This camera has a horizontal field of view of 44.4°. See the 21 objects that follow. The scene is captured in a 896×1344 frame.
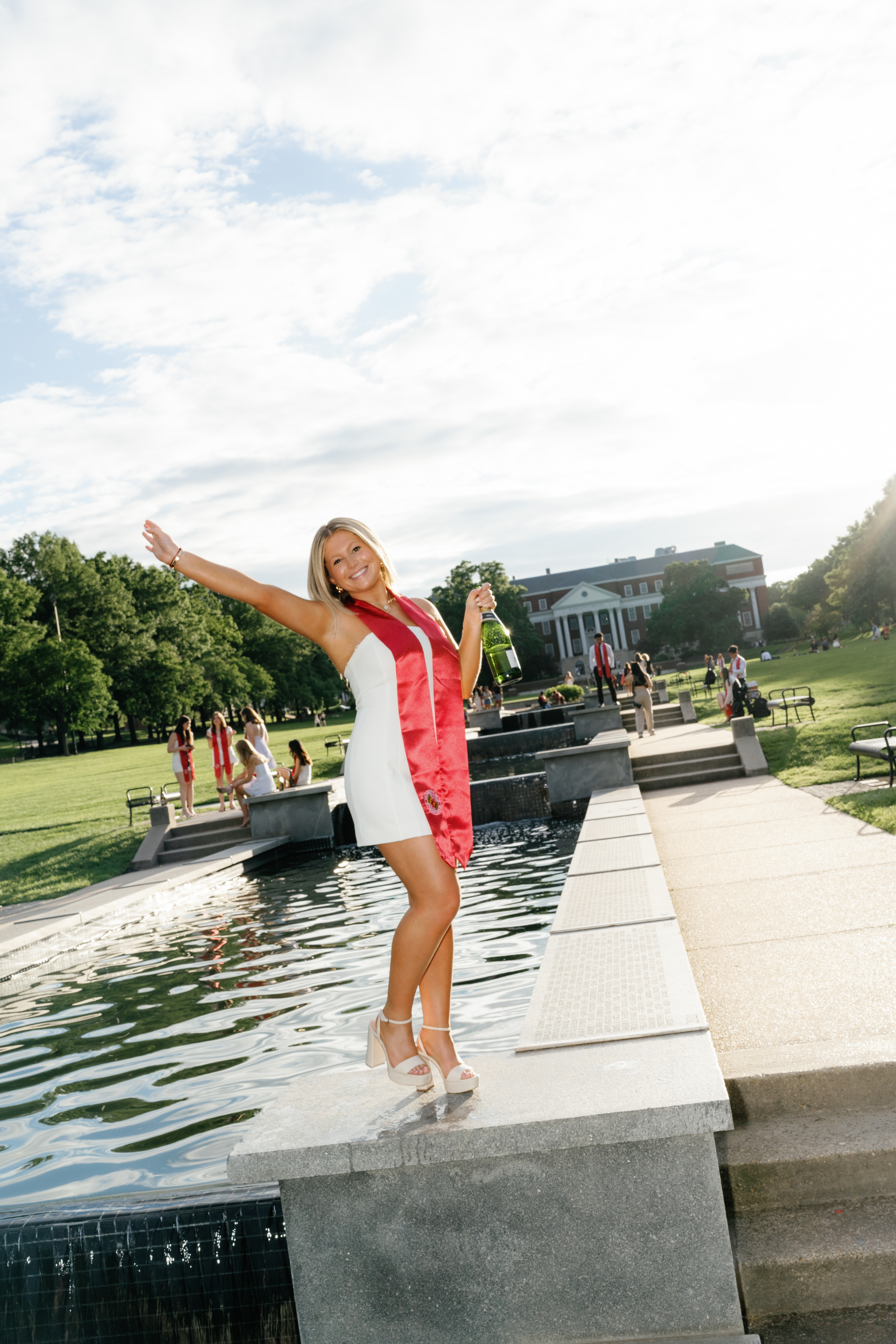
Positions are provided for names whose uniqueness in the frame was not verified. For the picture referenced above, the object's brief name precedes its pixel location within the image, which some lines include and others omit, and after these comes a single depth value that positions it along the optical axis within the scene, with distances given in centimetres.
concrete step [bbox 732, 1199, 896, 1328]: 302
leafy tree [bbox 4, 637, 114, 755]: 6234
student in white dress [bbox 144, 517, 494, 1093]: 329
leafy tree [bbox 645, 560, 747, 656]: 10875
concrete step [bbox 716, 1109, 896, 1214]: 331
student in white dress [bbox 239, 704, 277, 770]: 1834
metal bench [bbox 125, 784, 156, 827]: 2062
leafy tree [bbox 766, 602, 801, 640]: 13012
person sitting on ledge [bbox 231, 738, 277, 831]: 1747
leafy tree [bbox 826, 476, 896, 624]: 7756
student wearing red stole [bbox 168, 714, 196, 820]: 1997
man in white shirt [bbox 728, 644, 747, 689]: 2302
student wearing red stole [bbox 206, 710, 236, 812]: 1997
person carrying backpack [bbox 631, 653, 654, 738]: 2222
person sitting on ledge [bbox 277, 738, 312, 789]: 1855
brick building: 12900
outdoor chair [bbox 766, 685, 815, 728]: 2275
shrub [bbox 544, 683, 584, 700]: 3341
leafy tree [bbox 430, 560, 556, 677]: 9369
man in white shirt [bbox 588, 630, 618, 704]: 2377
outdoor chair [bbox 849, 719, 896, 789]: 1148
